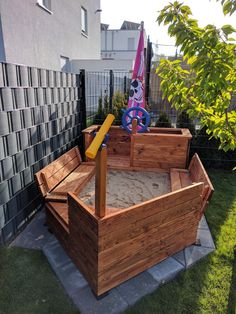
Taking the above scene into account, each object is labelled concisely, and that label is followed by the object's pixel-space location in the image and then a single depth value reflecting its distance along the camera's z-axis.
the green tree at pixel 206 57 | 1.83
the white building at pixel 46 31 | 6.29
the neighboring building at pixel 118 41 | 30.39
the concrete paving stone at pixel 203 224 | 3.13
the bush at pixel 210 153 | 5.23
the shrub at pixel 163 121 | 5.61
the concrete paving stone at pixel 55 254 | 2.44
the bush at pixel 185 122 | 5.41
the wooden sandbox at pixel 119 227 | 1.94
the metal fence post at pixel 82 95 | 4.76
